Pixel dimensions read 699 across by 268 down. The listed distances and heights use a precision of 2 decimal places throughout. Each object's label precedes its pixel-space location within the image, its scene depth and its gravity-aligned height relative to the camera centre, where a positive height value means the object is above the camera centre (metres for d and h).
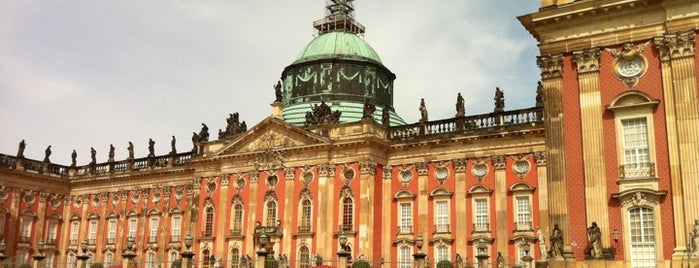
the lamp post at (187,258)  32.91 +0.64
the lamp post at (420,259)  29.16 +0.66
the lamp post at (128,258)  34.97 +0.65
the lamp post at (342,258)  29.39 +0.66
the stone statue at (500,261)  35.01 +0.75
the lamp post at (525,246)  36.57 +1.56
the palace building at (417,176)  24.91 +5.21
